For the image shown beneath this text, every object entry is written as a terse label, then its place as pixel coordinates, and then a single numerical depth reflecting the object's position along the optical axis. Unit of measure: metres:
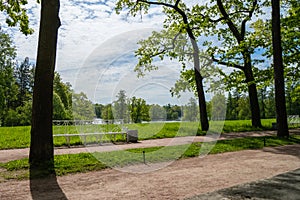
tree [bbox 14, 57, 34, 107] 73.08
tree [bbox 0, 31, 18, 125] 40.75
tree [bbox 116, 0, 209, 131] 20.03
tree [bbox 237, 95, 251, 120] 71.86
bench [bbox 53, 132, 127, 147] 12.52
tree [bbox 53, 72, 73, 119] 53.75
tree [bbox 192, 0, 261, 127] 21.30
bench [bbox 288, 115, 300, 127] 27.30
